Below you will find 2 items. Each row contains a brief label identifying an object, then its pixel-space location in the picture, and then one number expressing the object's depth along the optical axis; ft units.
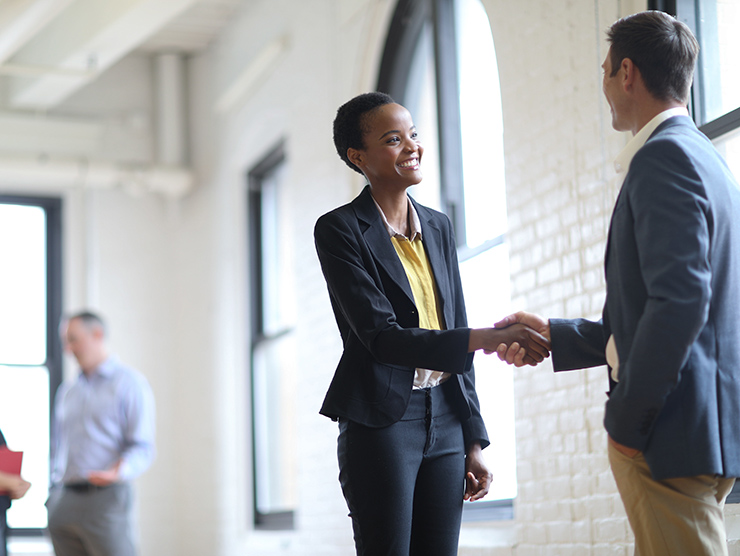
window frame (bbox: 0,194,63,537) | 25.25
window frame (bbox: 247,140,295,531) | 22.47
